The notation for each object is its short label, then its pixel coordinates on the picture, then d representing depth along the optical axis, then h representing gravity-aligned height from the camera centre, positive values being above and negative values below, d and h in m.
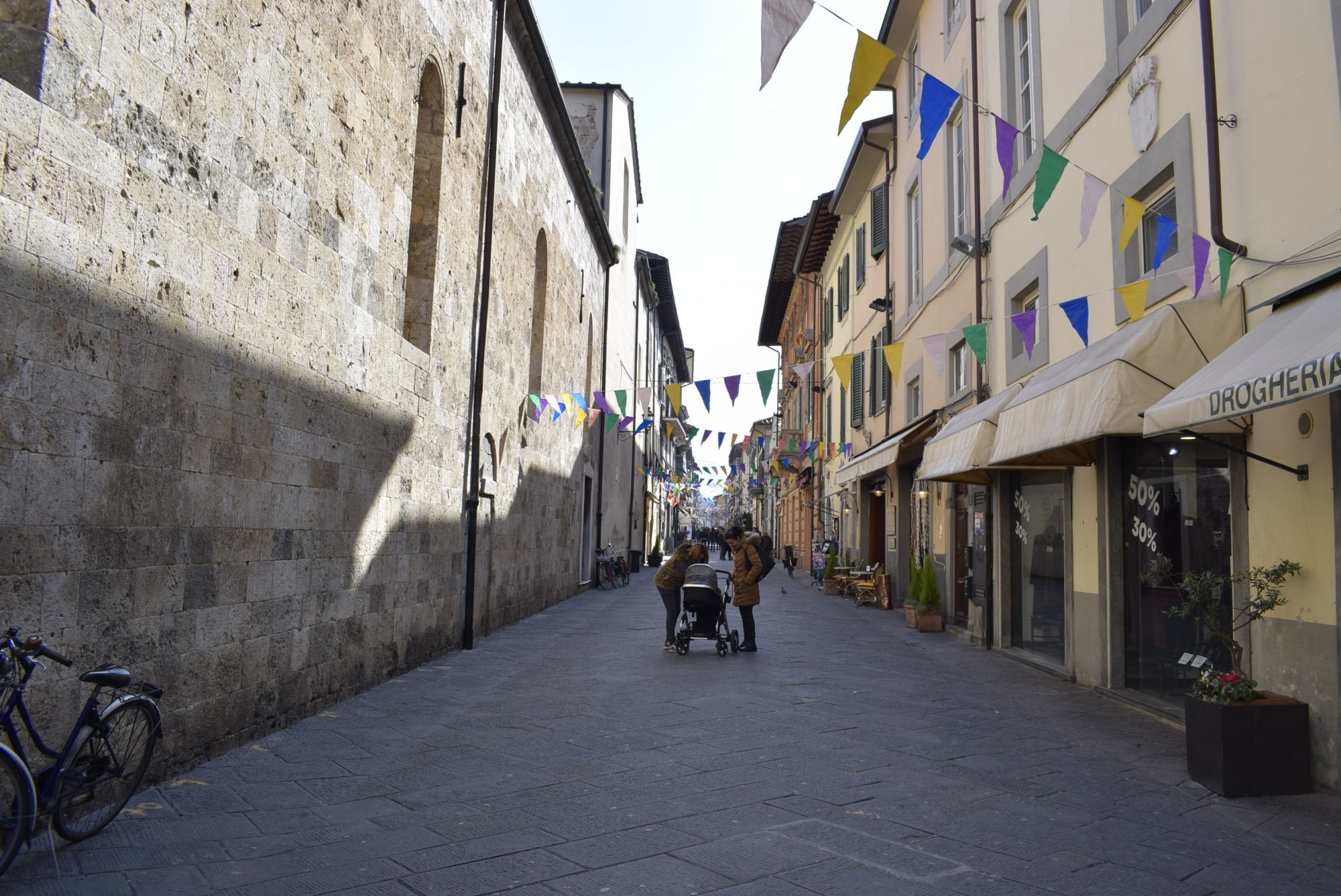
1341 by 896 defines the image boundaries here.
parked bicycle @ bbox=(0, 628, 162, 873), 3.30 -0.95
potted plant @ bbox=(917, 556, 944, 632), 12.88 -0.90
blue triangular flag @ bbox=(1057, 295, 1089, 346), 7.75 +1.86
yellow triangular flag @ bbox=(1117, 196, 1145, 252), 6.54 +2.26
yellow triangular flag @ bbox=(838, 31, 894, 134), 5.39 +2.68
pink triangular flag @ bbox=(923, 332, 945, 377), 10.45 +2.10
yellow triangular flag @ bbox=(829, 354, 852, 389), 10.80 +1.99
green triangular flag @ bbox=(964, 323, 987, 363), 9.64 +2.03
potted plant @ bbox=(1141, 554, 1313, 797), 4.84 -0.99
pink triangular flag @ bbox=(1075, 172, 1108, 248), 6.93 +2.49
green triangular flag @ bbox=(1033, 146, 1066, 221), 6.17 +2.39
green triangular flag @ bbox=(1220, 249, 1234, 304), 5.89 +1.73
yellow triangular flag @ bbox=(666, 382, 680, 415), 13.10 +1.95
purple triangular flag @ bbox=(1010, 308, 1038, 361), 8.78 +2.04
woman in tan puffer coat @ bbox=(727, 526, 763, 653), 10.38 -0.48
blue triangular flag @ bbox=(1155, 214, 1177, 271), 6.33 +2.10
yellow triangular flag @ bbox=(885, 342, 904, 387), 10.07 +1.94
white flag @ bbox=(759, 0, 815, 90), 5.09 +2.71
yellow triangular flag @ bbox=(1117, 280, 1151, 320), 6.93 +1.81
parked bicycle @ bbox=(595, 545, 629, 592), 21.77 -0.92
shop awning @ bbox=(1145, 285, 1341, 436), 4.01 +0.80
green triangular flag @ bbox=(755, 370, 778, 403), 11.48 +1.84
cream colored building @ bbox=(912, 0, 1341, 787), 5.01 +1.18
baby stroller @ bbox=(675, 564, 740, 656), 10.06 -0.84
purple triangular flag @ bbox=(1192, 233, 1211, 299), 6.05 +1.85
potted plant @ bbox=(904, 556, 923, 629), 13.13 -0.83
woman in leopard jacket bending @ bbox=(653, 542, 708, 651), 10.32 -0.50
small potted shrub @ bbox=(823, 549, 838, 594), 20.16 -0.79
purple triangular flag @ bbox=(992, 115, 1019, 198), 6.28 +2.67
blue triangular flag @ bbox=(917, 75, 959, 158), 5.79 +2.67
